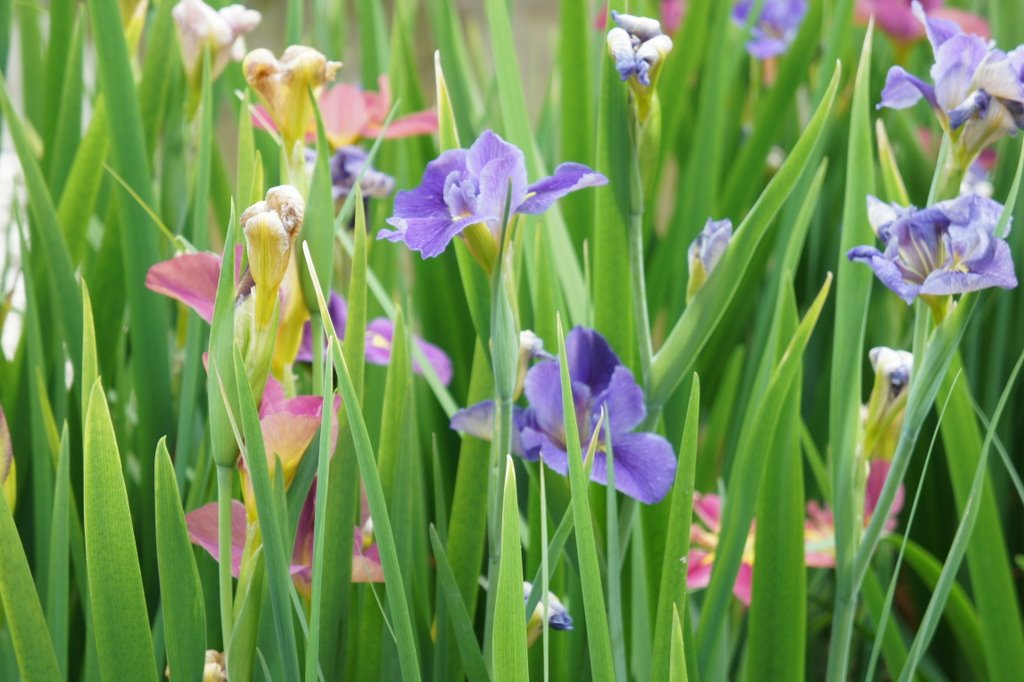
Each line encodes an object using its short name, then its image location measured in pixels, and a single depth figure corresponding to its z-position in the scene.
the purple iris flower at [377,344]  2.63
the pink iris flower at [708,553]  2.69
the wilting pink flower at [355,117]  2.83
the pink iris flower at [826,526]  2.71
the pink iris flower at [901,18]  3.98
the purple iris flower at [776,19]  4.67
